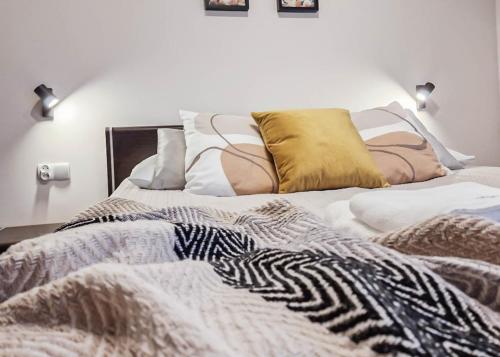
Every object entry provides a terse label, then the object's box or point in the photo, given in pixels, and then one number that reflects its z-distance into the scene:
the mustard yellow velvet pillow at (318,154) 1.41
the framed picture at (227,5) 2.05
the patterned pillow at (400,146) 1.55
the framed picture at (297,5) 2.15
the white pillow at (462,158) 1.91
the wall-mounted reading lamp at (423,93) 2.30
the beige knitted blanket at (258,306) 0.26
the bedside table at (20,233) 1.54
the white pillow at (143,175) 1.58
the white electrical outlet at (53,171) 1.91
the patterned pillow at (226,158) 1.43
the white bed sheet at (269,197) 1.16
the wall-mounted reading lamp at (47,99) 1.85
